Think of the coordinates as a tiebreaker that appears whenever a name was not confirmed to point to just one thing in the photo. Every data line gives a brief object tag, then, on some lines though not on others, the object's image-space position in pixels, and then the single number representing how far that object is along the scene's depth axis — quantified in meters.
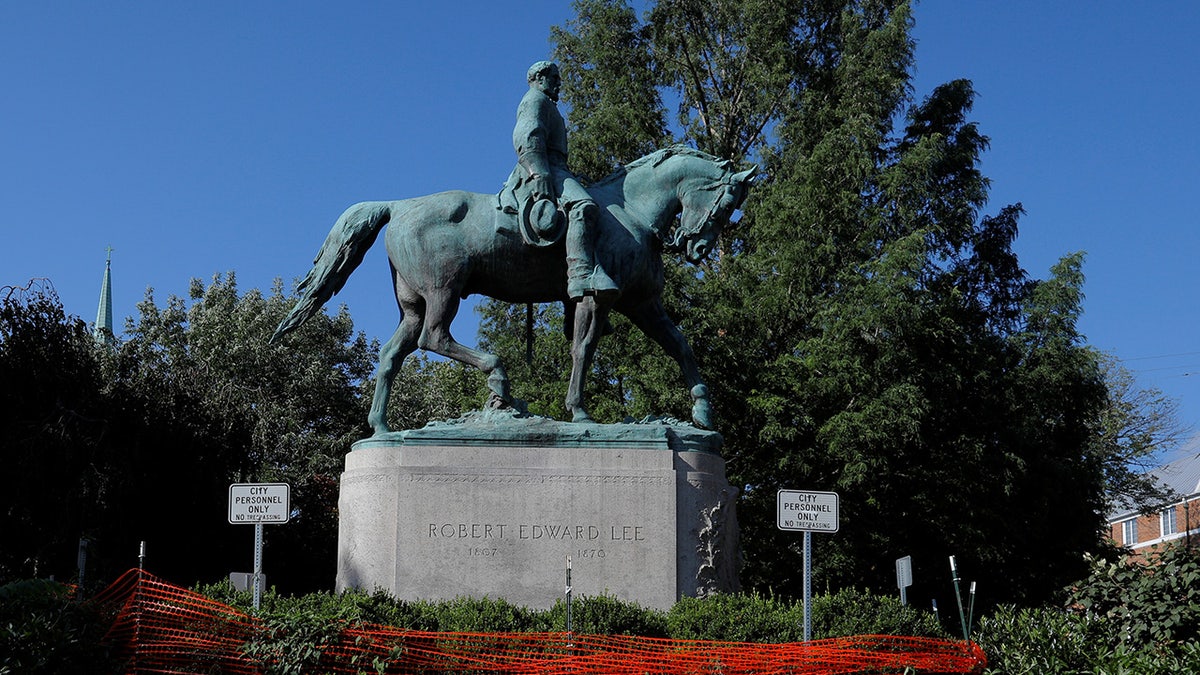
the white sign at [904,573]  18.92
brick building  57.75
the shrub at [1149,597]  9.12
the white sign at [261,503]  12.10
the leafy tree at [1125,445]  35.94
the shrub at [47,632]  8.56
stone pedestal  13.51
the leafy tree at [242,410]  29.69
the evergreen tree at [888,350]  26.95
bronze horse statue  14.50
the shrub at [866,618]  12.02
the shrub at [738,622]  11.53
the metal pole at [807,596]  10.38
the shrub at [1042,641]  8.46
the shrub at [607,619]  11.65
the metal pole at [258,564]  10.85
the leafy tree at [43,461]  25.69
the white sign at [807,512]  11.27
